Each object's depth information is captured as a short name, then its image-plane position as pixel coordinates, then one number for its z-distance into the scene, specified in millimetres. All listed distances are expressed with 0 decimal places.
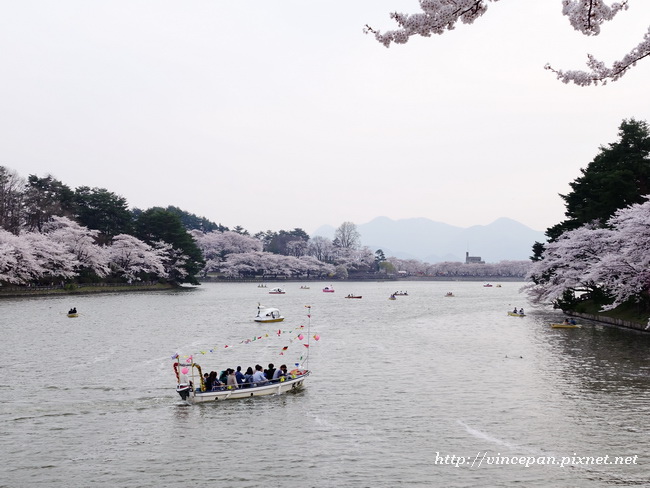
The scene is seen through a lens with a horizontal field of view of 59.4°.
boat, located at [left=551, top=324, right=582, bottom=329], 61844
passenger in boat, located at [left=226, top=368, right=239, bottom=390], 31275
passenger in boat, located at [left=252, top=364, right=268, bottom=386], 31859
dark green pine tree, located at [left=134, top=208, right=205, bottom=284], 147750
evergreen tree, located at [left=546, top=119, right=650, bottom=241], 62875
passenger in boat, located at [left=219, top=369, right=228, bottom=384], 31675
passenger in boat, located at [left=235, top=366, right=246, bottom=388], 31859
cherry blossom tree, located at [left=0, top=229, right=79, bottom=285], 94875
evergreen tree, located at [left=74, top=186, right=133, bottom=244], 135750
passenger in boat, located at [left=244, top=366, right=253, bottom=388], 31484
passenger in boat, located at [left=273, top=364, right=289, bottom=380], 32938
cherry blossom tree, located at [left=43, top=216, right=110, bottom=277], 114562
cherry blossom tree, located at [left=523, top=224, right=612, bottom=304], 64812
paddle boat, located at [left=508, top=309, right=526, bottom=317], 78875
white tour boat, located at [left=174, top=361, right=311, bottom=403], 30236
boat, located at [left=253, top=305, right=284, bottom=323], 72562
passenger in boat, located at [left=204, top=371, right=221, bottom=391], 30780
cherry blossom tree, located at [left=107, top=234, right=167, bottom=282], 131375
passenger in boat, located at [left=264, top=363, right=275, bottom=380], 33125
